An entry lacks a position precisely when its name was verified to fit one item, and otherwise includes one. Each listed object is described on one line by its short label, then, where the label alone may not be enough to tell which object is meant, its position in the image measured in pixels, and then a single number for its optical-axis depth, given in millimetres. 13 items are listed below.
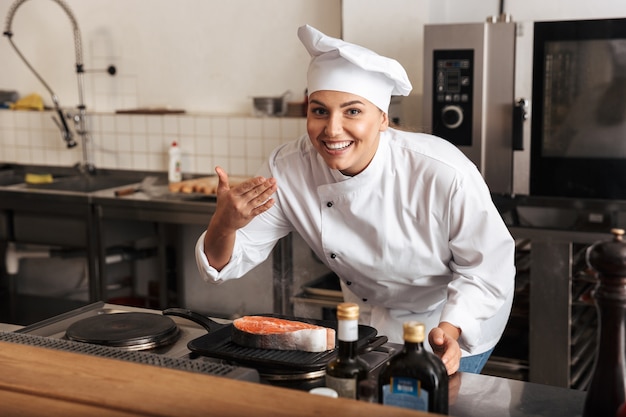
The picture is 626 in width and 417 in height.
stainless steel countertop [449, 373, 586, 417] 1531
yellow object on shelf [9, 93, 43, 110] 5070
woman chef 2119
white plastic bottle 4555
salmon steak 1686
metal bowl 4375
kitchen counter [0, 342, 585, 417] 1242
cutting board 4113
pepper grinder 1209
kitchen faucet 4686
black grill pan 1620
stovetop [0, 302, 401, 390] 1509
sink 4781
